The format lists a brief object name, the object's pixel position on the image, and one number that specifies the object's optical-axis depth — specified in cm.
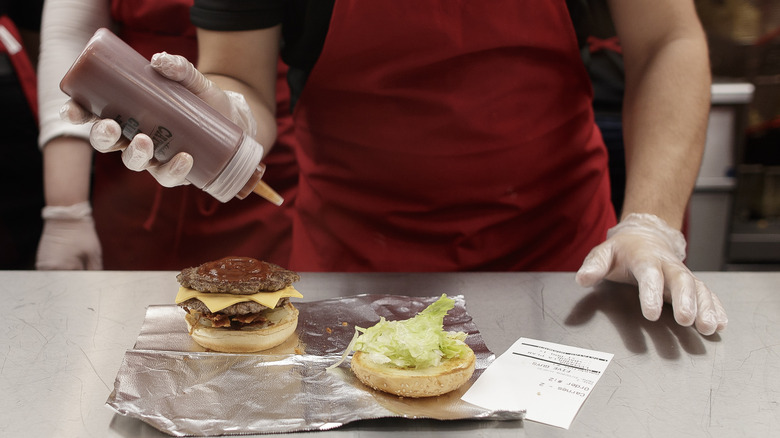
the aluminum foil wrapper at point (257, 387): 111
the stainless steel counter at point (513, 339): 111
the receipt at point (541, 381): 115
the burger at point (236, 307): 142
